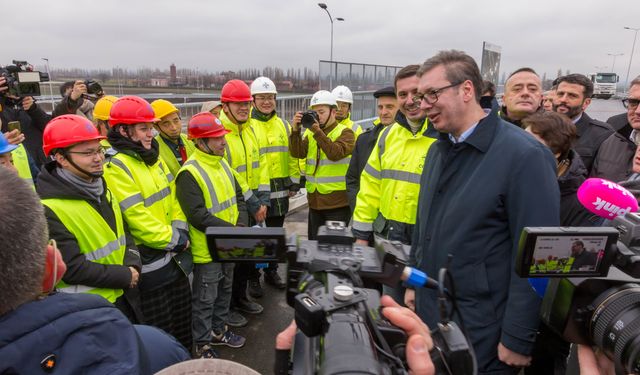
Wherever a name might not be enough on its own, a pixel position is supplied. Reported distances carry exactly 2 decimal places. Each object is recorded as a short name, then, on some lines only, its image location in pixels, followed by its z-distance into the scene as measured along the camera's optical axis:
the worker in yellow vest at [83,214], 2.23
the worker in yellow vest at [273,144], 4.86
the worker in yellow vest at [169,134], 4.02
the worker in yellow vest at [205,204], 3.18
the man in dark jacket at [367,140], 3.87
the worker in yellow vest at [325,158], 4.51
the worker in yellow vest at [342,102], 5.80
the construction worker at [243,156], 4.16
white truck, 33.94
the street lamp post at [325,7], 18.25
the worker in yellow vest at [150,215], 2.84
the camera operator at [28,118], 4.56
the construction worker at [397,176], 2.76
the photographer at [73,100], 4.89
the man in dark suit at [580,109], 3.98
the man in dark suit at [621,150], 3.20
